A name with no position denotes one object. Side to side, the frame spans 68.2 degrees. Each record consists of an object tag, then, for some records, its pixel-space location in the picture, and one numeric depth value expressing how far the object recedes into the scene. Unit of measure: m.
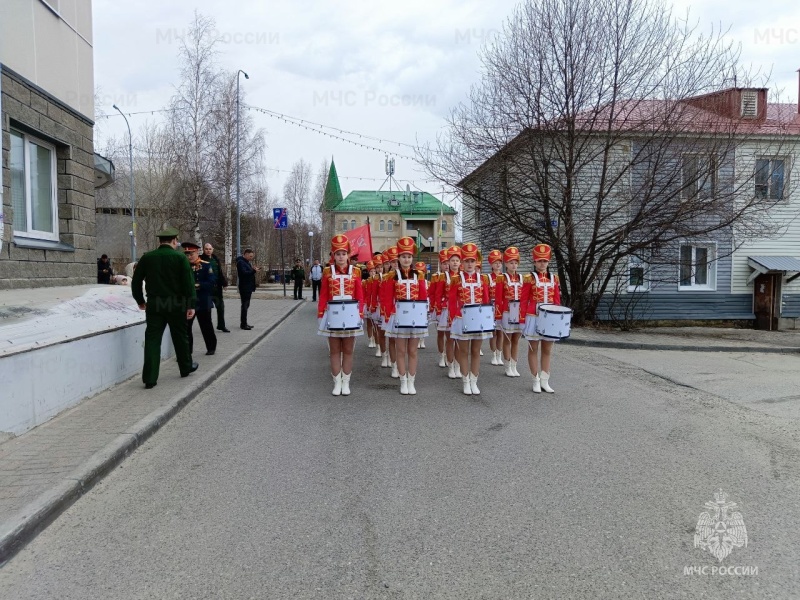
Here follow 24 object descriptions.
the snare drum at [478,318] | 7.27
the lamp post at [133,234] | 30.78
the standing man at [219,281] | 11.38
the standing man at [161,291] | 7.25
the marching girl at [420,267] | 8.06
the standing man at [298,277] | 26.72
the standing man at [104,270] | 19.03
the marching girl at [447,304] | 7.88
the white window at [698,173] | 15.36
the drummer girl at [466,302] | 7.46
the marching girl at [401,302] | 7.37
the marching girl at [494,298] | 8.64
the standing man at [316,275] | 24.46
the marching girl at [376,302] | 10.43
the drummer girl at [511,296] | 8.51
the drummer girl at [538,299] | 7.76
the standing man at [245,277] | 14.31
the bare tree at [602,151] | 15.41
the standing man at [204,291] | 9.71
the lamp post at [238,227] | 26.39
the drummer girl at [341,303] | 7.11
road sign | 22.28
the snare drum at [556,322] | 7.34
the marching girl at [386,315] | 7.90
